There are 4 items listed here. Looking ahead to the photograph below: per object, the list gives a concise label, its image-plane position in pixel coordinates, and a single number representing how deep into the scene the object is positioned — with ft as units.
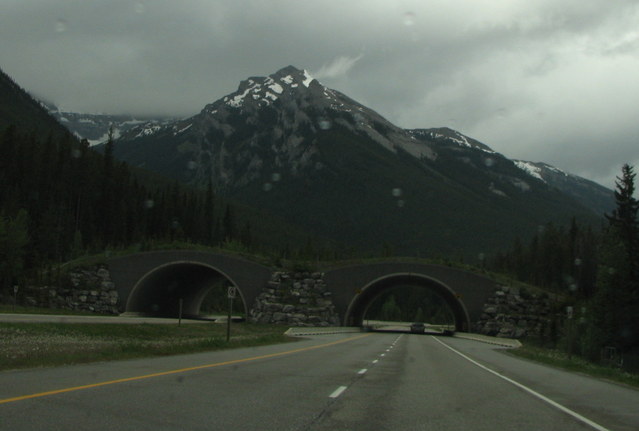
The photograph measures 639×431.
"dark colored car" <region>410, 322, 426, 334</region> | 226.79
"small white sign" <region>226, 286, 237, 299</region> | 94.64
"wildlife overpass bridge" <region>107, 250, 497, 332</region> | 196.13
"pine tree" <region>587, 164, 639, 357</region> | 208.44
